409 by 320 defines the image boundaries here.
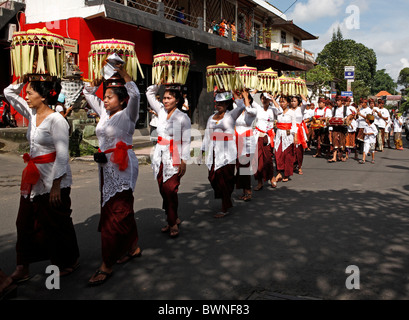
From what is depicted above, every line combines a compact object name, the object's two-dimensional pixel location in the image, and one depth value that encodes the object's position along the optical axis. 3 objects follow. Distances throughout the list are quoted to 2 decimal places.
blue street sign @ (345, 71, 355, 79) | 18.80
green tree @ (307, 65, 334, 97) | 28.69
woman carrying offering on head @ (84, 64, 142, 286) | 3.71
